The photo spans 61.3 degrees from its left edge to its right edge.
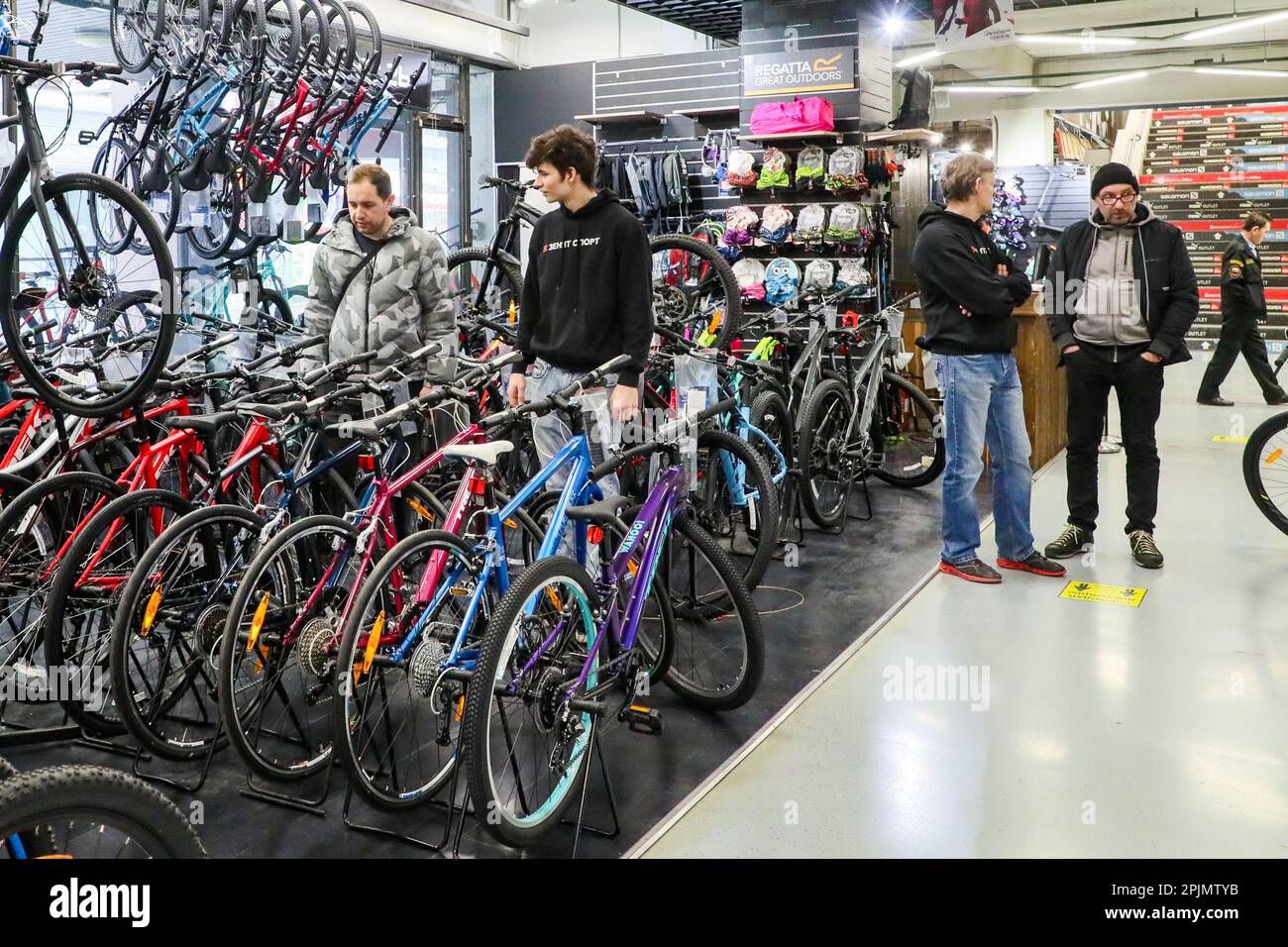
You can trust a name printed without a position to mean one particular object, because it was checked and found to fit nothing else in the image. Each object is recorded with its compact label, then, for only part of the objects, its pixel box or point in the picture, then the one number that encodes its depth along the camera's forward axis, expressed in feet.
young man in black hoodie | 11.49
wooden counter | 22.82
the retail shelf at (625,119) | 33.24
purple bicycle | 7.95
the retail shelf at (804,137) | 27.02
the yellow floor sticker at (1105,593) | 14.52
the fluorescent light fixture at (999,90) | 48.39
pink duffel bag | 26.55
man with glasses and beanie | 15.25
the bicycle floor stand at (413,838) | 8.25
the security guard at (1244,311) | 31.32
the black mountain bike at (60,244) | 8.66
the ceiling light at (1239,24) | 37.08
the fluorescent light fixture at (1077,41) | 39.77
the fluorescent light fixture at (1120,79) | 46.95
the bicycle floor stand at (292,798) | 9.08
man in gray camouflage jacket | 13.10
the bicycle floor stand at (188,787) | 9.37
